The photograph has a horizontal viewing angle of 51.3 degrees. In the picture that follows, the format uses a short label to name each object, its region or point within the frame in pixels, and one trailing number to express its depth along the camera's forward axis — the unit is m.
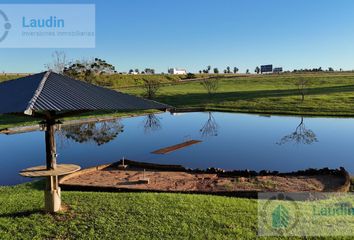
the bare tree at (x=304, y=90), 43.86
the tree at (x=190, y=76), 98.69
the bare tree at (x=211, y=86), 59.01
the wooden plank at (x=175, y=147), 20.38
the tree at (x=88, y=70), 60.06
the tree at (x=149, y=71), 122.81
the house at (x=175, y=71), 125.38
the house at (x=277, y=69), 138.93
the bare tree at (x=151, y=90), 51.03
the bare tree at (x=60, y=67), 53.58
